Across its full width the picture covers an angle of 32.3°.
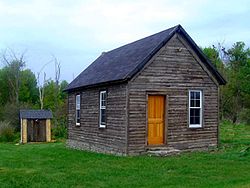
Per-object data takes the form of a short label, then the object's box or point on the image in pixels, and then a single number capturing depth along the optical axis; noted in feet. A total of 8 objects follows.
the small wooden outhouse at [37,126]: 107.65
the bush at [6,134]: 114.42
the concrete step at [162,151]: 61.72
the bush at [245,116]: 140.87
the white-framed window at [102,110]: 70.18
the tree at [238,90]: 147.54
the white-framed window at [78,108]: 82.41
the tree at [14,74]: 188.44
